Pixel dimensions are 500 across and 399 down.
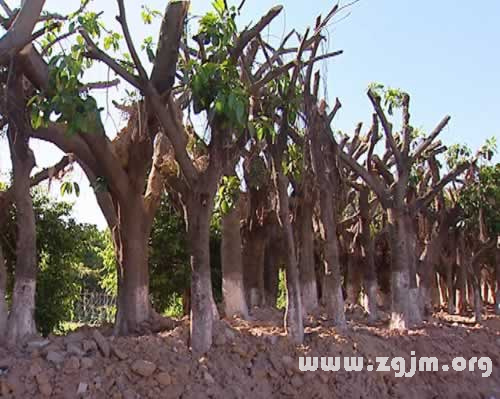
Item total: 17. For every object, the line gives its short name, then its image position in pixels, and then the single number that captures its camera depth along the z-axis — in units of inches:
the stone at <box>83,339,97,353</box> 300.2
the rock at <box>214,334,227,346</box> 331.0
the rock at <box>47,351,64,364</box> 283.4
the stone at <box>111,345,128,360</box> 296.0
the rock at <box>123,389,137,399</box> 277.1
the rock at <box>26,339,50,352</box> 298.0
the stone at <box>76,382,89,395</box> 271.5
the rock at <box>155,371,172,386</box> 290.6
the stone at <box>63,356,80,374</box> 279.3
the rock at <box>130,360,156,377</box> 290.4
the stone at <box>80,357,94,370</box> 284.4
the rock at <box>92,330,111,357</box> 297.7
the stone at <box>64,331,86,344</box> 308.4
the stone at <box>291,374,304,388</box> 332.5
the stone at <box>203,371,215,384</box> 303.3
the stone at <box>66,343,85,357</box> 293.1
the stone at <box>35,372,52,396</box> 266.5
